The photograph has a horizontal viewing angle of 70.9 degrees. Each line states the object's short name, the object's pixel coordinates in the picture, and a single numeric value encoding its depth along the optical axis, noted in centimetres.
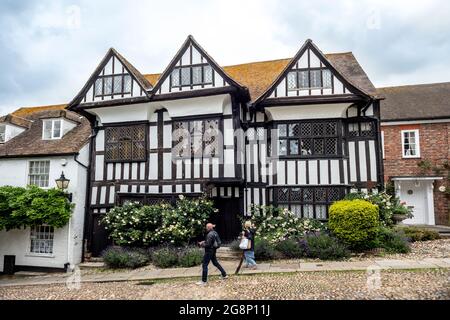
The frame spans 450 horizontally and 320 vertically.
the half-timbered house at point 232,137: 1234
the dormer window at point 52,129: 1512
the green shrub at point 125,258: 1097
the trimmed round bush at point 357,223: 1011
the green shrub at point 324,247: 1005
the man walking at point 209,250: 809
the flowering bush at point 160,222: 1141
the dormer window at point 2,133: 1584
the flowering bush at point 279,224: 1143
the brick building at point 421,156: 1698
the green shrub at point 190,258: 1049
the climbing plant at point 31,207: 1238
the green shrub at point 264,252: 1043
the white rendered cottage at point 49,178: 1333
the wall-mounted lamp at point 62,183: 1296
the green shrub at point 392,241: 1041
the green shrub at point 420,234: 1219
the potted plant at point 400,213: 1174
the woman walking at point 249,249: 930
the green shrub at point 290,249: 1057
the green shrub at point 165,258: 1059
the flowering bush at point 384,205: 1162
